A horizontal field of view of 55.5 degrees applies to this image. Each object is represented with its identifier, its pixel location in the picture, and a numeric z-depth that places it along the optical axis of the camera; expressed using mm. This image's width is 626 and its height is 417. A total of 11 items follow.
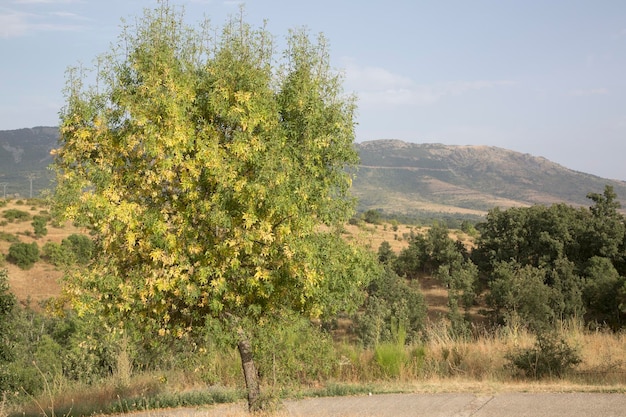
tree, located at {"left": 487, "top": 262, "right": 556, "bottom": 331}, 37000
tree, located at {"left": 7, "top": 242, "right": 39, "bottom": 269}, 52969
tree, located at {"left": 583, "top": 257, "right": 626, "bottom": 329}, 36875
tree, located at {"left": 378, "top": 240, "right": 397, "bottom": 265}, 54353
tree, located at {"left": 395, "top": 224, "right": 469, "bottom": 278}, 54688
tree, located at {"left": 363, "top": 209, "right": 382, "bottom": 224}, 90700
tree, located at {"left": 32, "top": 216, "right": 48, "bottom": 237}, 60219
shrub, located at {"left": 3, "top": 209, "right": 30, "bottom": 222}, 65331
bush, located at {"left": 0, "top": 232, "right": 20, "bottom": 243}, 57531
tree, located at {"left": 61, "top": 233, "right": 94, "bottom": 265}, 47781
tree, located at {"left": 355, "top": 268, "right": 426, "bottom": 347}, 35375
